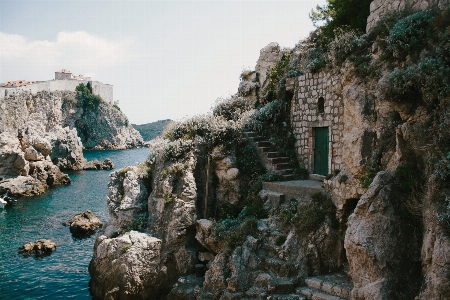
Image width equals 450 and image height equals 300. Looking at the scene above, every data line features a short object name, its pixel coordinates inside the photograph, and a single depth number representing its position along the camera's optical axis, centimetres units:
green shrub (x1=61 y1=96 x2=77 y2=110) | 8956
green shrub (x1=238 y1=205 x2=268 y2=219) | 1359
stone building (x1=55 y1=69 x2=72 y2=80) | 10819
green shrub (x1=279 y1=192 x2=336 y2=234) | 1179
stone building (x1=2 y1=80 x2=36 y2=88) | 9106
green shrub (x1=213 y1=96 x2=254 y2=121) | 1903
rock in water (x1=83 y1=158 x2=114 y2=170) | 5375
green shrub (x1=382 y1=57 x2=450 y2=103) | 841
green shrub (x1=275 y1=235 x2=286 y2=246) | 1207
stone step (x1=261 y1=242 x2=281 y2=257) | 1181
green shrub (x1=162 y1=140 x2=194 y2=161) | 1519
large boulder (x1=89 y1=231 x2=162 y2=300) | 1352
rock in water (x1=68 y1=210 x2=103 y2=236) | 2320
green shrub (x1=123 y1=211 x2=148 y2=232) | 1498
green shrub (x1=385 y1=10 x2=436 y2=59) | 971
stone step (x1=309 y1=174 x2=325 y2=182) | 1490
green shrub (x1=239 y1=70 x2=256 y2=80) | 2151
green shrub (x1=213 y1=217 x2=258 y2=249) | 1241
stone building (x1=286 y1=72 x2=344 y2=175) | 1403
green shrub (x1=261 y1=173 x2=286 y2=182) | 1502
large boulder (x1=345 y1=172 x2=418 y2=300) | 850
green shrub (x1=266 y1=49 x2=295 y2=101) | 1856
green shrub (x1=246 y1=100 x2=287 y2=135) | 1712
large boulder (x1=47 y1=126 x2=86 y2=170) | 5294
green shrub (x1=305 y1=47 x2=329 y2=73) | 1481
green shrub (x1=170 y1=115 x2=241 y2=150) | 1584
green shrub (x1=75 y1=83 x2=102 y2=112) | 9450
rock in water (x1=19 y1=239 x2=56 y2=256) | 1953
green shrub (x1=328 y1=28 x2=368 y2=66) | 1195
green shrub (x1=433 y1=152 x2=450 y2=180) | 751
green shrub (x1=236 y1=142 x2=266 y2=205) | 1484
